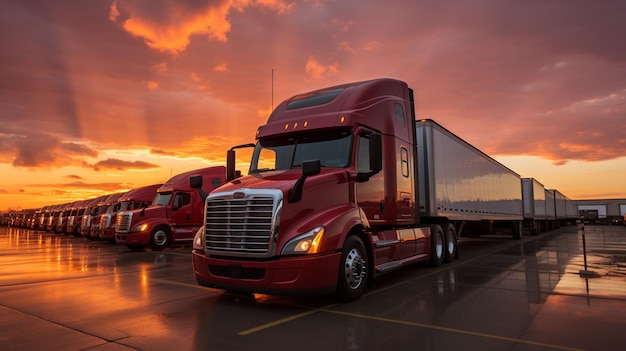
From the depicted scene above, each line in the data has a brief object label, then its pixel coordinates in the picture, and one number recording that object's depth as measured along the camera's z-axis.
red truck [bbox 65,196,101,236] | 34.01
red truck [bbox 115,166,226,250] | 18.07
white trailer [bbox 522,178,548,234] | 28.01
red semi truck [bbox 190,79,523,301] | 6.13
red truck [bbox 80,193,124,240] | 26.54
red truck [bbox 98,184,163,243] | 22.34
